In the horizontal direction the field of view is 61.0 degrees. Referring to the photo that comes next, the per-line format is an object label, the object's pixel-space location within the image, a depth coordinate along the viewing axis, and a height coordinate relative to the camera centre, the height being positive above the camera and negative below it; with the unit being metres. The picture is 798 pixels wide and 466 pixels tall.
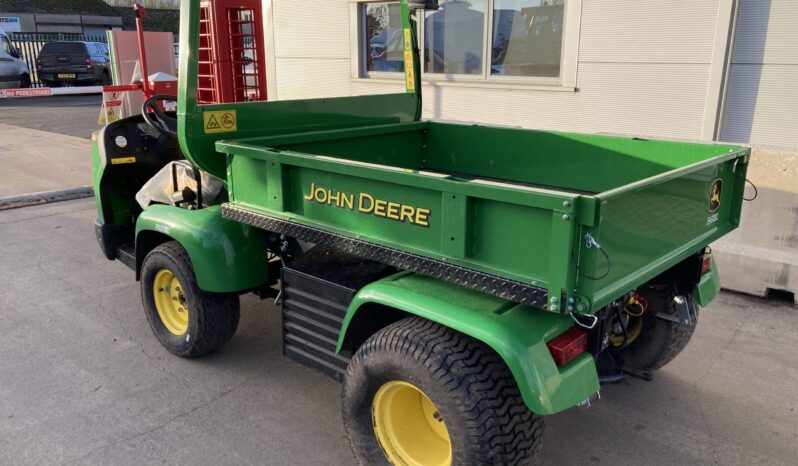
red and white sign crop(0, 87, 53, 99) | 9.34 -0.51
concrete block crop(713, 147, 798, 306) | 4.89 -1.26
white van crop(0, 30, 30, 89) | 19.78 -0.40
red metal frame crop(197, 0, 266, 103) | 6.66 +0.06
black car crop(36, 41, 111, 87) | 21.95 -0.31
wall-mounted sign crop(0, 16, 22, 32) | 33.56 +1.54
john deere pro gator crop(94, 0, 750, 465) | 2.48 -0.83
